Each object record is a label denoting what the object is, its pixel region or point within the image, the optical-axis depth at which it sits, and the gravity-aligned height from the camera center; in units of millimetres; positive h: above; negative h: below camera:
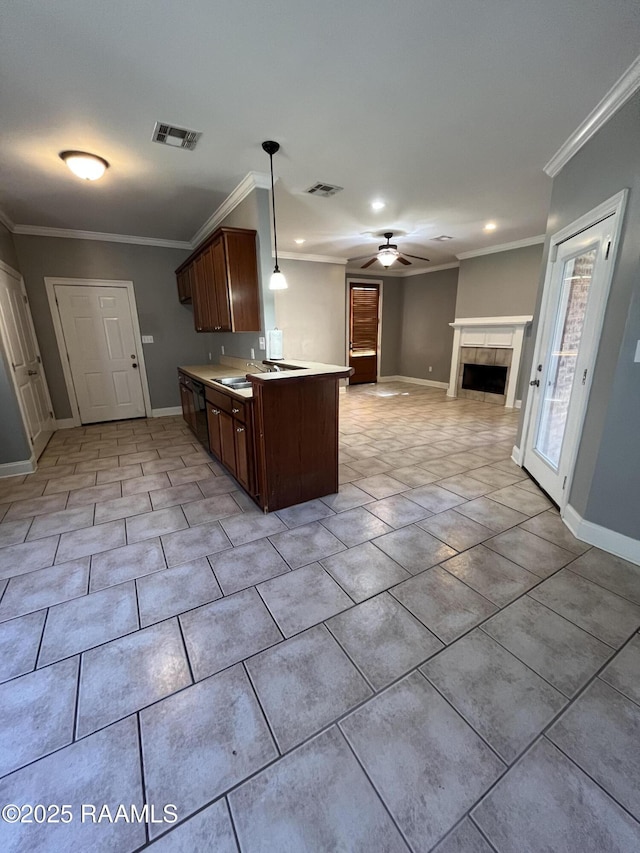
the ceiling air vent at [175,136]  2420 +1370
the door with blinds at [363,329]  7969 +44
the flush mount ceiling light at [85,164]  2717 +1307
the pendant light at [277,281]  3048 +434
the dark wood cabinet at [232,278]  3326 +532
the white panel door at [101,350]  4887 -212
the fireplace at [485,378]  6324 -891
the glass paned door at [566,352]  2283 -183
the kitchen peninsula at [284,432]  2477 -740
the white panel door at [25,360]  3643 -274
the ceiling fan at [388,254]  5047 +1083
